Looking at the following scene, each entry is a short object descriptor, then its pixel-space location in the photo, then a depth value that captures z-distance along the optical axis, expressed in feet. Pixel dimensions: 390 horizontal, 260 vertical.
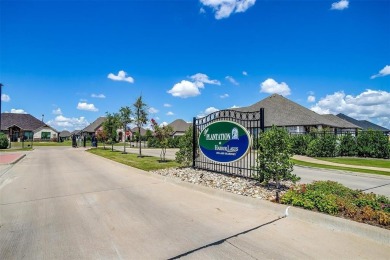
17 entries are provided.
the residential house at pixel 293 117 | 111.34
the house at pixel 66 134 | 368.07
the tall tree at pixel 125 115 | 81.57
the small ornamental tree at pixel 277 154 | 22.45
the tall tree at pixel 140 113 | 67.82
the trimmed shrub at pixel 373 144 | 65.67
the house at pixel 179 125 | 221.46
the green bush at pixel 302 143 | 74.35
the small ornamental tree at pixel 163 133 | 52.45
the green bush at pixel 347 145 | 70.79
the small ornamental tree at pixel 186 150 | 39.75
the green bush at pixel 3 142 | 112.78
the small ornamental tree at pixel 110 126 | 100.25
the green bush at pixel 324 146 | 69.62
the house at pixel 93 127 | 235.20
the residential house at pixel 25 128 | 205.26
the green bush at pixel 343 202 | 15.05
